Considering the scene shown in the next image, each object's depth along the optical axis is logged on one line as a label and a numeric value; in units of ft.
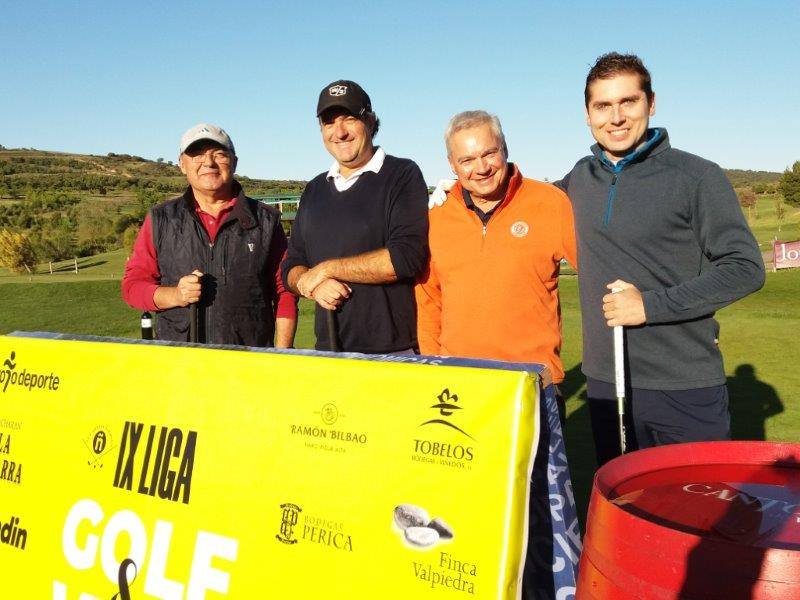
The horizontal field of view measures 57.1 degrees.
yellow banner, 6.63
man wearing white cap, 12.89
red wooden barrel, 4.11
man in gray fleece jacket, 8.21
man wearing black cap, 10.98
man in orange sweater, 9.72
